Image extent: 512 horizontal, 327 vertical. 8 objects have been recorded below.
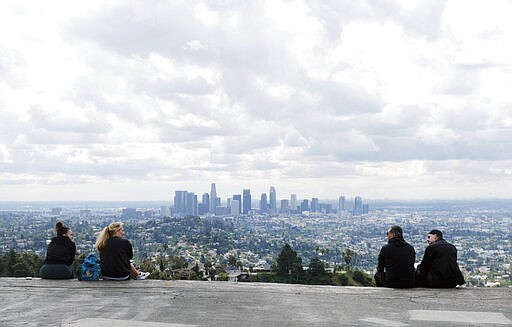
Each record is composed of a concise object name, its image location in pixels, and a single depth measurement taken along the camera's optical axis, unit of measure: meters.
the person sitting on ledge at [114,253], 13.43
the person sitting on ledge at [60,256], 13.96
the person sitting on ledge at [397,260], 12.60
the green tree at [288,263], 34.84
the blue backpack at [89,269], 13.52
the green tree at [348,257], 44.84
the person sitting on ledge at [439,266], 12.55
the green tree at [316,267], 35.75
